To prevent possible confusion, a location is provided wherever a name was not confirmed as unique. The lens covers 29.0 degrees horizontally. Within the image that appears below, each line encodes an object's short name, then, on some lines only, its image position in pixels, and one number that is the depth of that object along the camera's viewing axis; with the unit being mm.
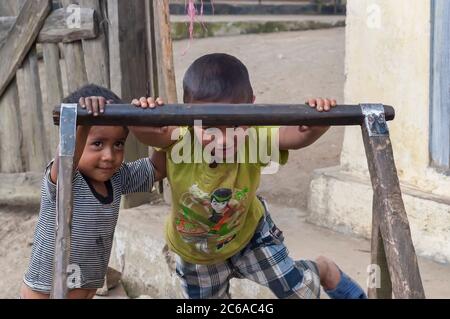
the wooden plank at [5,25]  5504
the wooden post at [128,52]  4824
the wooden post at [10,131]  5637
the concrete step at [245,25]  10969
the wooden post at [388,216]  2062
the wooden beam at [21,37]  5316
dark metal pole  2189
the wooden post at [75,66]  5168
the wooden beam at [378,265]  2209
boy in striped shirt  2857
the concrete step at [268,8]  12742
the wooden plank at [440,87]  3957
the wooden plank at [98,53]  4988
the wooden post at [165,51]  4523
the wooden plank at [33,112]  5559
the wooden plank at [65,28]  5023
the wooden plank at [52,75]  5363
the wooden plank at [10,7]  5555
